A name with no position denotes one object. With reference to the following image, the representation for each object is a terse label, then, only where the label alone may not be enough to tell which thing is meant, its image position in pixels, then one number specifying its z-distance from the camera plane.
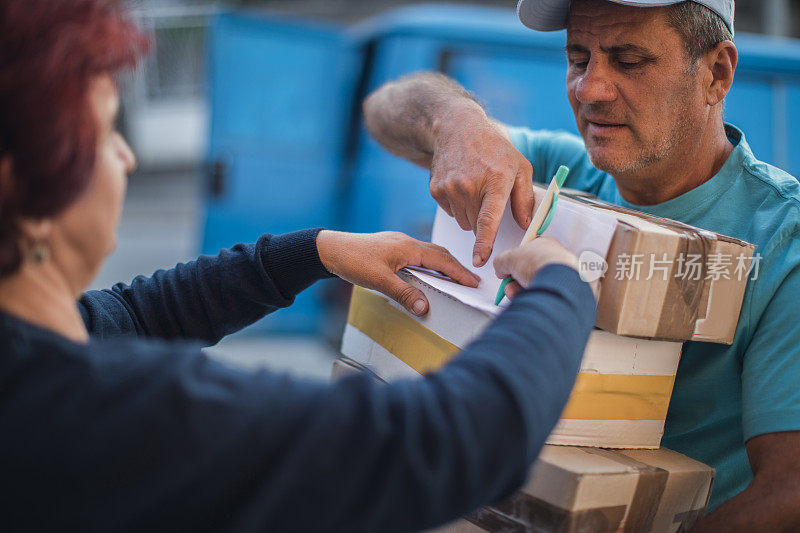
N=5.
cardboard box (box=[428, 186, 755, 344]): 1.20
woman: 0.77
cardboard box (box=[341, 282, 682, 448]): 1.25
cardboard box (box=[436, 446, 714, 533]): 1.12
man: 1.31
